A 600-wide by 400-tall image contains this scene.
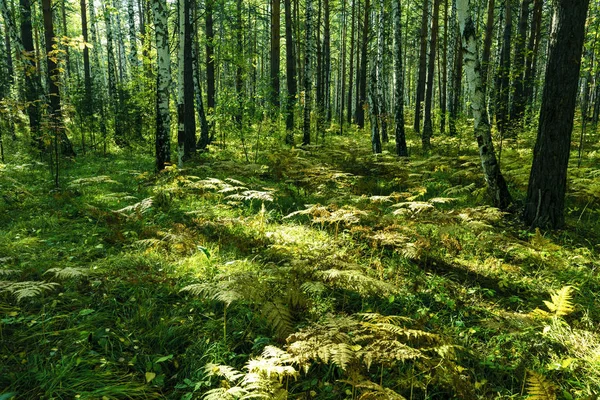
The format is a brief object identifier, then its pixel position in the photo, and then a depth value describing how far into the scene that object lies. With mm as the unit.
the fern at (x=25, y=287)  2859
